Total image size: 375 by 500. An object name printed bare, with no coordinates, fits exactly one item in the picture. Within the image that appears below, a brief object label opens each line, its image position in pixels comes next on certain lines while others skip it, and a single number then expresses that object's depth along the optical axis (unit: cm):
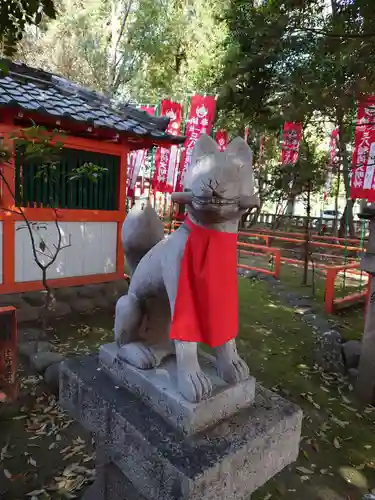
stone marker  403
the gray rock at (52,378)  390
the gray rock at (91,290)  634
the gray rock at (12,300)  548
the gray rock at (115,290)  668
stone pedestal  131
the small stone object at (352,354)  482
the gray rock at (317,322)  628
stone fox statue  135
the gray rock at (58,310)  586
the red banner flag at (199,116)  1006
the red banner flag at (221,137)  1247
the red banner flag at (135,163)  1125
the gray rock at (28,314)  556
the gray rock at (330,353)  484
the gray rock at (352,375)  458
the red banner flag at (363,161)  610
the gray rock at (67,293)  603
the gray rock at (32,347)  452
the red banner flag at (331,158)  1269
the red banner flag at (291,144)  1137
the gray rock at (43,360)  423
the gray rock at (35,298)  574
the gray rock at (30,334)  496
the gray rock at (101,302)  646
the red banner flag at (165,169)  1127
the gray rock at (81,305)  618
